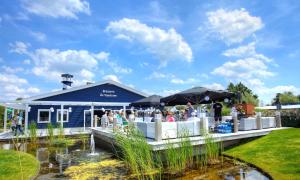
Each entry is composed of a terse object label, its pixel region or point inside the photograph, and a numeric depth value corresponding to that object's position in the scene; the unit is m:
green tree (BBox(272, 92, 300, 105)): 47.78
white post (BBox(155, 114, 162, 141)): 8.26
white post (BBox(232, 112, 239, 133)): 10.07
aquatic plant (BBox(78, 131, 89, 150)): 14.71
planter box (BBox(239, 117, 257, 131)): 10.71
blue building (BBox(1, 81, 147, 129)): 18.80
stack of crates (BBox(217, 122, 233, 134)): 10.06
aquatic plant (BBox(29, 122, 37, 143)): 12.78
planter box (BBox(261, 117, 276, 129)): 11.64
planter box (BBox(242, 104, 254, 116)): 11.94
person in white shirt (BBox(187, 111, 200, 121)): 9.66
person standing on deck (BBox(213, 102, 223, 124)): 11.90
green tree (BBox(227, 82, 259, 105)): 45.97
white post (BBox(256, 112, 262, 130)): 11.18
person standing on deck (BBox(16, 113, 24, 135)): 15.84
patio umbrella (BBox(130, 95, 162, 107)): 13.60
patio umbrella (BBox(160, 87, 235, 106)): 10.04
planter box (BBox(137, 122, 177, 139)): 8.77
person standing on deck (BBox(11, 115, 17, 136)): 16.11
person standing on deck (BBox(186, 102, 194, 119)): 10.70
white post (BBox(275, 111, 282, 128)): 12.29
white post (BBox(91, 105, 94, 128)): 19.52
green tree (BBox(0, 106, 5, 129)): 24.86
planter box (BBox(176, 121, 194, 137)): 9.00
